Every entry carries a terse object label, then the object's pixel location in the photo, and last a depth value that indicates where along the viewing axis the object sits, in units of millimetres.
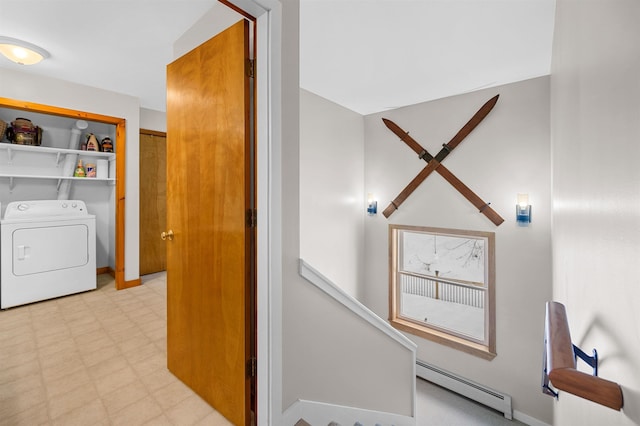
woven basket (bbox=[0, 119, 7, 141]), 2898
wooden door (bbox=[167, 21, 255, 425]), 1358
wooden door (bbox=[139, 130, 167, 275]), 4020
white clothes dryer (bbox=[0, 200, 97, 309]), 2703
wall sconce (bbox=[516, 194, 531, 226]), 3207
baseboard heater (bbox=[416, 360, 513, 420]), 3367
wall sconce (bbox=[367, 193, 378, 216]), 4438
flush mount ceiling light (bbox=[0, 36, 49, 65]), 2192
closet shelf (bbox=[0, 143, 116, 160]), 2957
